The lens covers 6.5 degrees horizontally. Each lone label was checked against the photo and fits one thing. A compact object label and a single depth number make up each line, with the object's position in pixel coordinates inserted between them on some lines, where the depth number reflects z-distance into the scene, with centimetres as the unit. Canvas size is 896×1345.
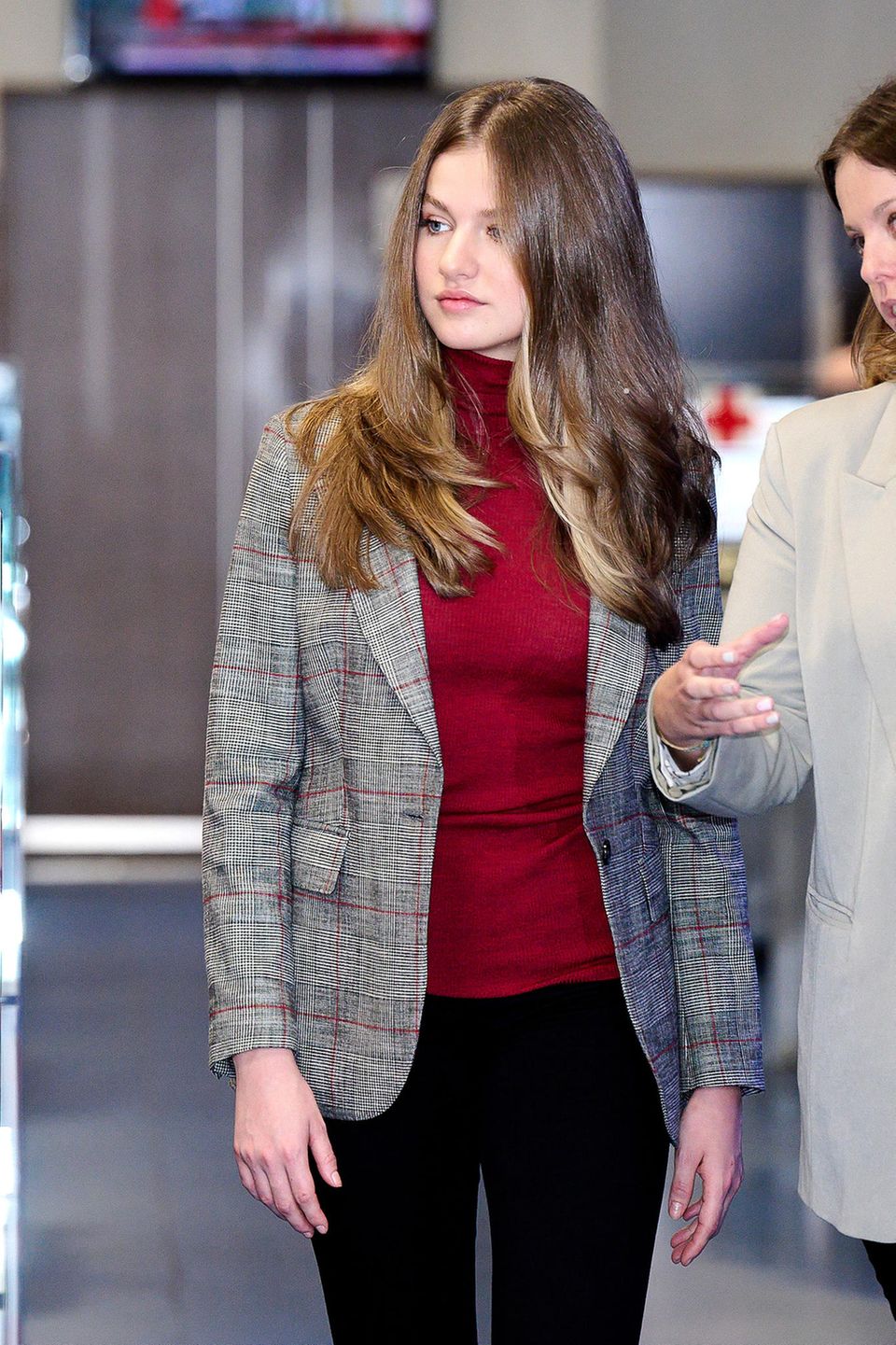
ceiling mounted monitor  1797
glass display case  714
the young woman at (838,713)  668
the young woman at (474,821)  682
